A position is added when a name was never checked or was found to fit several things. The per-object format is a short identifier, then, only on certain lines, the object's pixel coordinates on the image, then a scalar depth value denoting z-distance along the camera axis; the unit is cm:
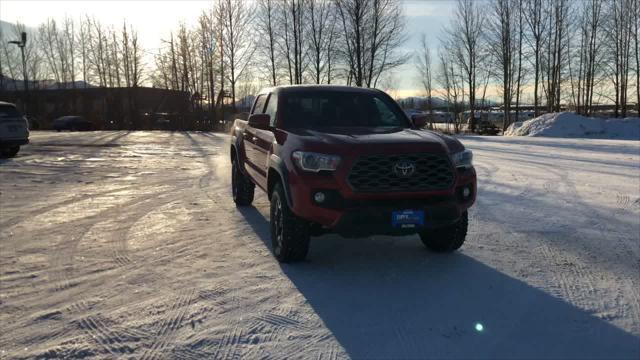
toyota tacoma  427
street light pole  5112
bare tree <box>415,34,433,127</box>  5072
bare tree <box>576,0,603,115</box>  3862
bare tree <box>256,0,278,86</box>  3950
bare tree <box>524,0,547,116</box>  3775
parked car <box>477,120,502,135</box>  3525
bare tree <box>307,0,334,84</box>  3741
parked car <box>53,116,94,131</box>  3919
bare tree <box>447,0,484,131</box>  4000
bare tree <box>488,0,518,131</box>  3812
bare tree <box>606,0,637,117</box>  3741
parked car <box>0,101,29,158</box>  1436
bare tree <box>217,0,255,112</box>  3912
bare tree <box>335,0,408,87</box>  3503
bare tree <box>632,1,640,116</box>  3681
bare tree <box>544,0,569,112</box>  3778
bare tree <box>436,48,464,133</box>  4533
